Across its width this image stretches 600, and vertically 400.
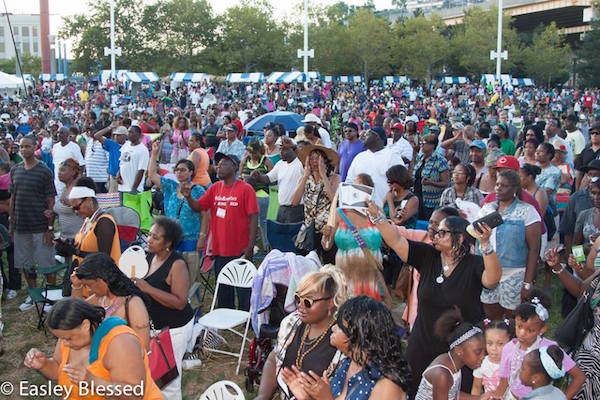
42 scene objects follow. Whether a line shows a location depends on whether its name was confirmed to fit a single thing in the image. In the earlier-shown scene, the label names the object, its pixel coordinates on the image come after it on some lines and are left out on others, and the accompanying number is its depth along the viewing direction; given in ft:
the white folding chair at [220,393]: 11.48
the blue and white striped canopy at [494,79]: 140.34
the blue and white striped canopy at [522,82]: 154.90
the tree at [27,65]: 267.68
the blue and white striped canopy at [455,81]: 157.69
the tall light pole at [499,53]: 116.96
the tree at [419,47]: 181.06
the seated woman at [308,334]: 10.78
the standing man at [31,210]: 23.26
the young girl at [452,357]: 11.74
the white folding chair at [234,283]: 18.94
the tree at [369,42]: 181.37
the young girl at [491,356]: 13.06
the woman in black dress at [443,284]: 12.85
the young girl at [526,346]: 12.57
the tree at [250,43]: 181.06
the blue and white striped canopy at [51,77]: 159.12
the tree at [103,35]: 193.36
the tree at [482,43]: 174.91
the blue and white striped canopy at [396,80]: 158.30
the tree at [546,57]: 179.73
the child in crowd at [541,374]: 11.44
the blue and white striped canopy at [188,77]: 142.20
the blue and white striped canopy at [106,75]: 141.93
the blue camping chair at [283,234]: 22.62
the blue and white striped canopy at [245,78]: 138.10
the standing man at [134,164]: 30.25
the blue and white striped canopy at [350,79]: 155.22
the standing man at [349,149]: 31.37
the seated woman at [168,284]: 14.84
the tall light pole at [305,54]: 112.39
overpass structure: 201.77
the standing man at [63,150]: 33.83
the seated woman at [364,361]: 9.21
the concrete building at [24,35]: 393.91
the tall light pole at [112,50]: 116.16
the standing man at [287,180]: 24.02
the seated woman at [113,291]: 12.44
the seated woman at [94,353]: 10.25
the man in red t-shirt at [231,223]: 20.92
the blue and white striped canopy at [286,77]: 128.26
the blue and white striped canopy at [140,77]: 134.51
